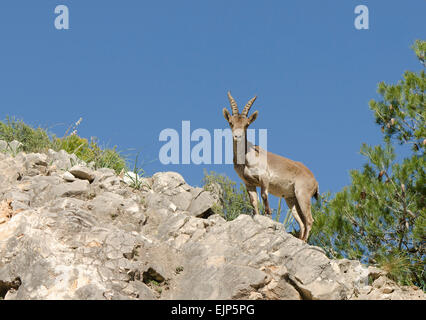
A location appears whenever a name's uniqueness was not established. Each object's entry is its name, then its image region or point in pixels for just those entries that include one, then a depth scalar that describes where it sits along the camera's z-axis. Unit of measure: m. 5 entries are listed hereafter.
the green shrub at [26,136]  18.88
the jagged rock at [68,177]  14.84
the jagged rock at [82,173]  15.12
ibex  14.52
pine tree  16.72
